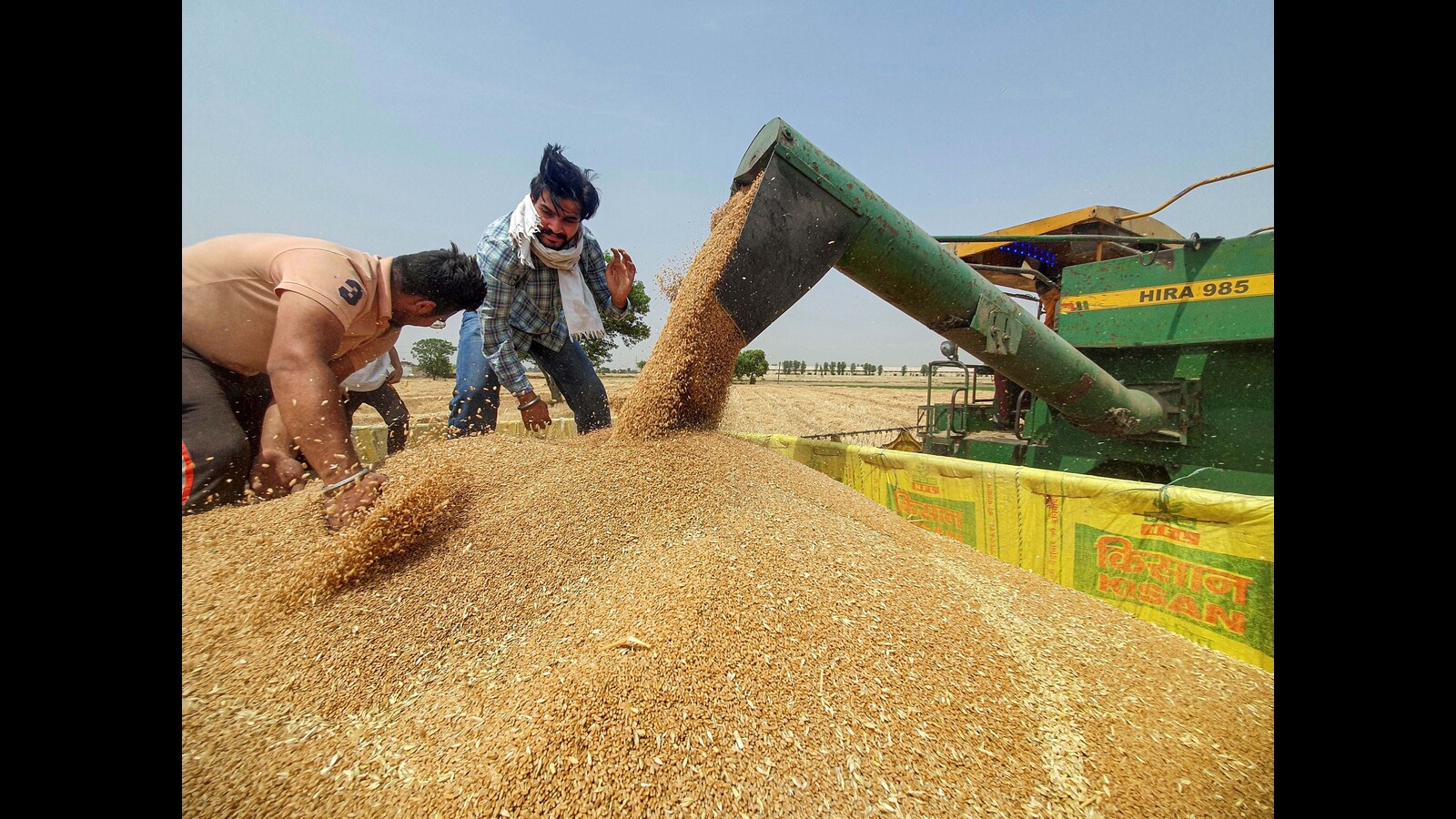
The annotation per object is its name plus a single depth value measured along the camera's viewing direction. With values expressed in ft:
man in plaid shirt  9.37
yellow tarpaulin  6.80
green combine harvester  6.74
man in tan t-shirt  5.32
